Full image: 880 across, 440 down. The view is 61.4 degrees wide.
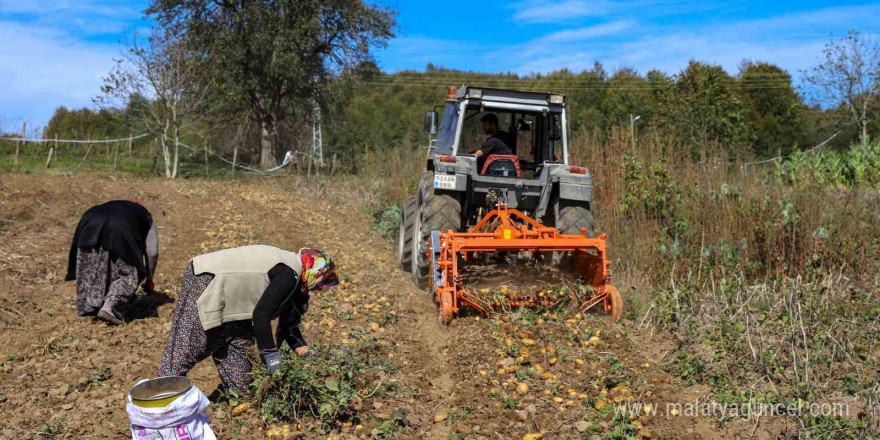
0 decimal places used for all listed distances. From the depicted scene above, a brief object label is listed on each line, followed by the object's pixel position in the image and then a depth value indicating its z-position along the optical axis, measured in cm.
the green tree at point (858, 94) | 2514
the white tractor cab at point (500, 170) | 802
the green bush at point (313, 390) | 448
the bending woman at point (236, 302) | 444
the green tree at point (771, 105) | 3516
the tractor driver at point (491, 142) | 843
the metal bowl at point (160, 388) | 372
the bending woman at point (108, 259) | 687
